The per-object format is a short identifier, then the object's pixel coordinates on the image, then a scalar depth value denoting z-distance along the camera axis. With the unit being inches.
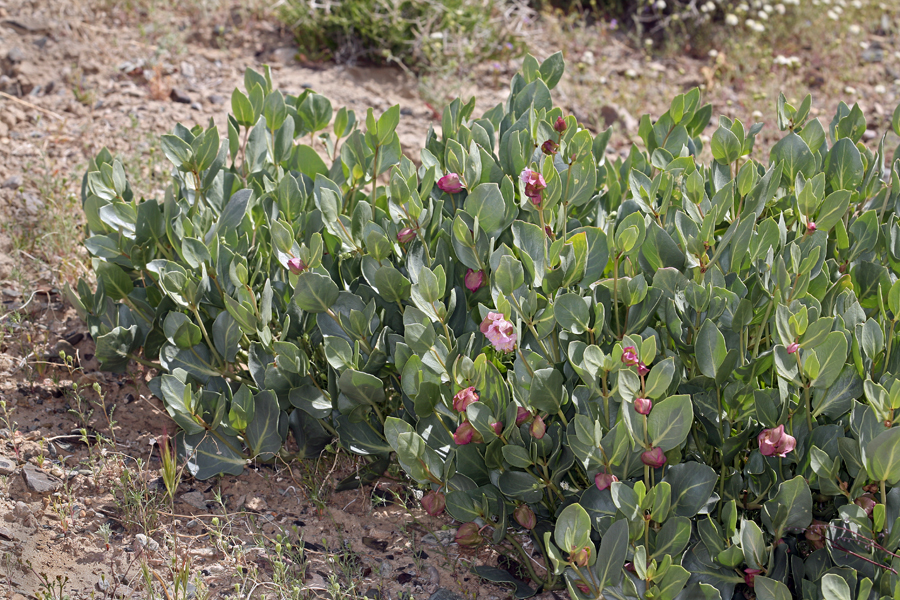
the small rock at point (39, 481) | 88.0
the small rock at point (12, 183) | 133.8
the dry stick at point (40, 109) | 156.3
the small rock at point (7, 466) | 89.3
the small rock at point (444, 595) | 80.1
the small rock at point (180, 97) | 171.2
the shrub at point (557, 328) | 65.7
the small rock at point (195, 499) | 89.0
